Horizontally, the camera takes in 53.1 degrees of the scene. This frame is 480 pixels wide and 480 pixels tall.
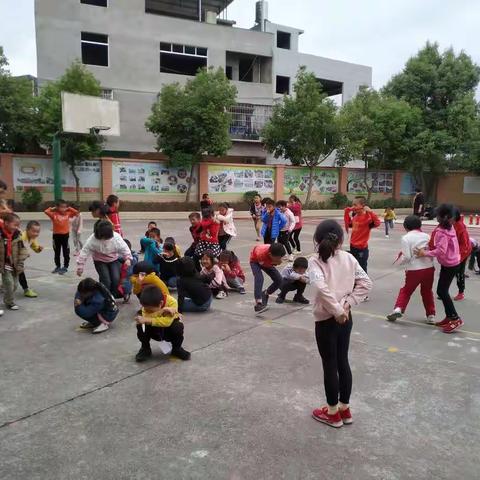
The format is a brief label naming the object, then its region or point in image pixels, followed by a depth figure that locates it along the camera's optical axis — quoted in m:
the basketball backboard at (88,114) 17.09
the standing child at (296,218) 11.50
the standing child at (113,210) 8.02
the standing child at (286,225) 10.38
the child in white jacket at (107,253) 5.98
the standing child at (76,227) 9.49
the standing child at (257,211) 13.69
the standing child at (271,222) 9.27
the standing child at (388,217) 15.28
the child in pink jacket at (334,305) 3.18
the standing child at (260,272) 6.24
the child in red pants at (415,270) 5.69
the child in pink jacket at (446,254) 5.63
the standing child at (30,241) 6.81
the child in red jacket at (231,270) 7.37
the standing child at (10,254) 6.29
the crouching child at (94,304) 5.38
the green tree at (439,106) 26.91
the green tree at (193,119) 21.75
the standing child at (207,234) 7.80
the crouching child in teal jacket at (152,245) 7.45
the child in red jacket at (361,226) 7.31
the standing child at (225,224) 9.93
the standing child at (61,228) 8.68
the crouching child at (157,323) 4.46
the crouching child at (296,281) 6.74
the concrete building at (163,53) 24.45
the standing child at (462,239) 6.28
